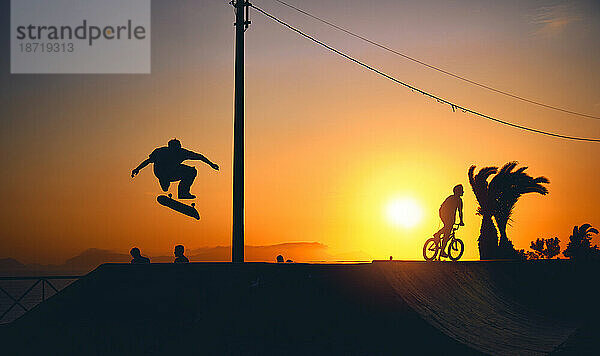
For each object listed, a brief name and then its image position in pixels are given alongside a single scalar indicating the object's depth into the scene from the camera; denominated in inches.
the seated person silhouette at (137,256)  569.0
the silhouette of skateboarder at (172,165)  554.9
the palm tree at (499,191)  951.0
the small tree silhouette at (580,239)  1288.1
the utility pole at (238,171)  566.6
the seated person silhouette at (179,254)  562.6
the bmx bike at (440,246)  681.0
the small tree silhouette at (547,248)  1536.7
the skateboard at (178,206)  573.6
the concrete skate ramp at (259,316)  390.6
